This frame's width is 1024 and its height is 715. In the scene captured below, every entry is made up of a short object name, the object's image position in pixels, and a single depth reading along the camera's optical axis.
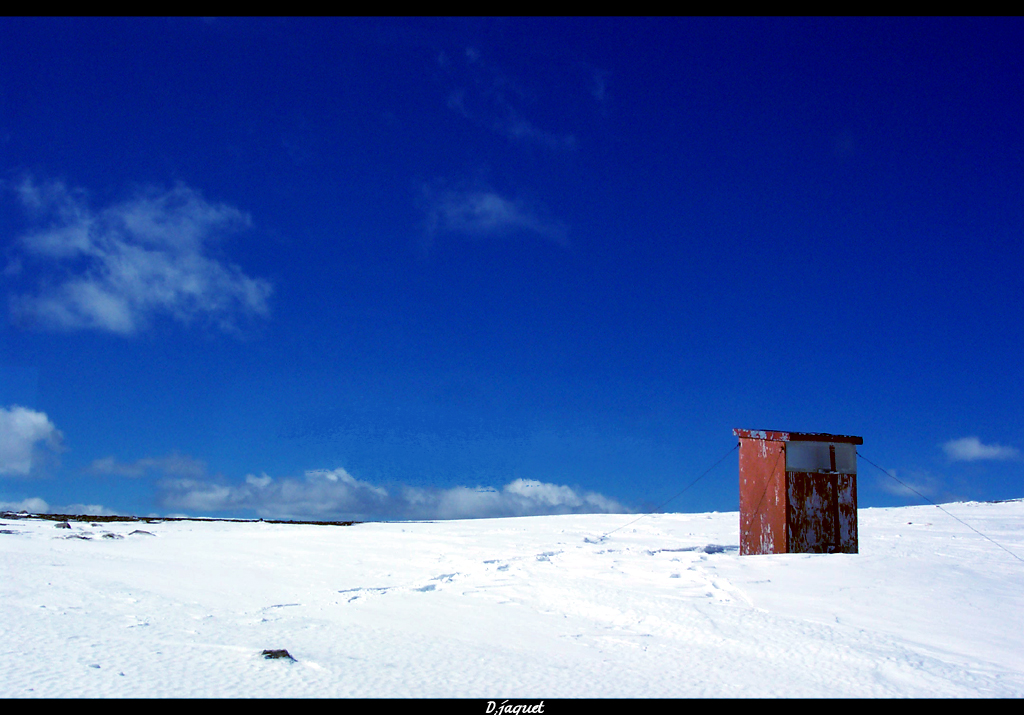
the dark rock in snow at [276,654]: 4.66
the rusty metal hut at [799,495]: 11.67
